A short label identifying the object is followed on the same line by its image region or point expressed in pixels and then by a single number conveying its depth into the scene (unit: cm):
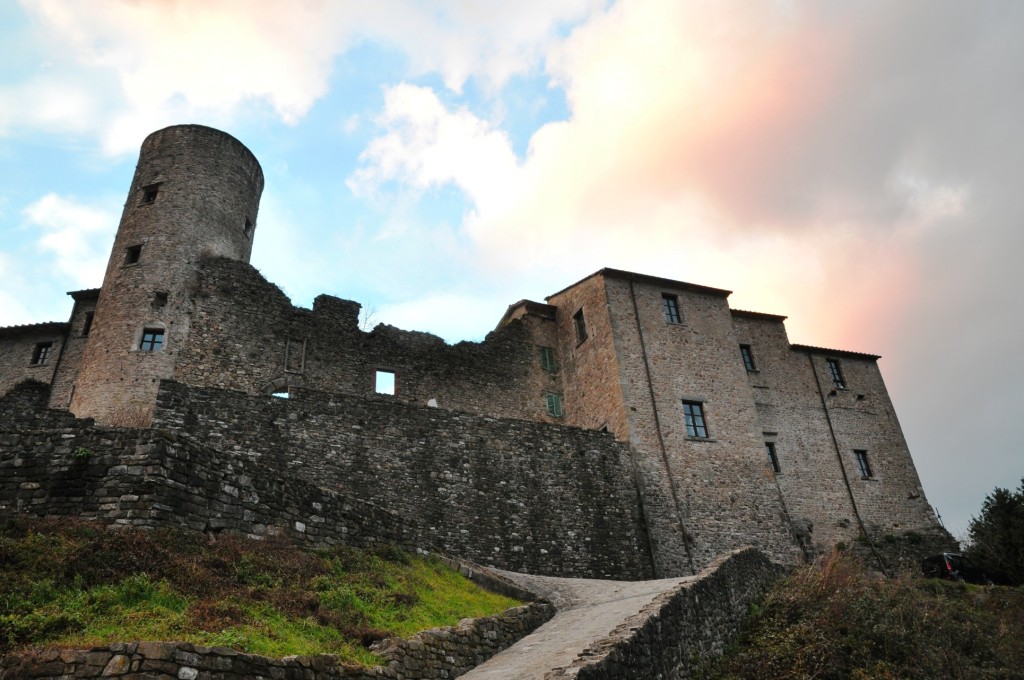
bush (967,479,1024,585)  2308
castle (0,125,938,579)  1858
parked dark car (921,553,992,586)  2322
